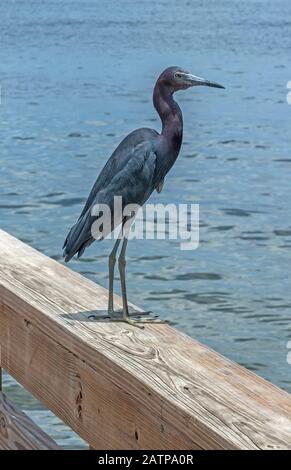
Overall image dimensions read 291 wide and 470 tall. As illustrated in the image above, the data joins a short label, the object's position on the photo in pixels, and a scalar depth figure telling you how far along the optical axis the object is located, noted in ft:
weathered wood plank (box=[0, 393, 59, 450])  15.19
